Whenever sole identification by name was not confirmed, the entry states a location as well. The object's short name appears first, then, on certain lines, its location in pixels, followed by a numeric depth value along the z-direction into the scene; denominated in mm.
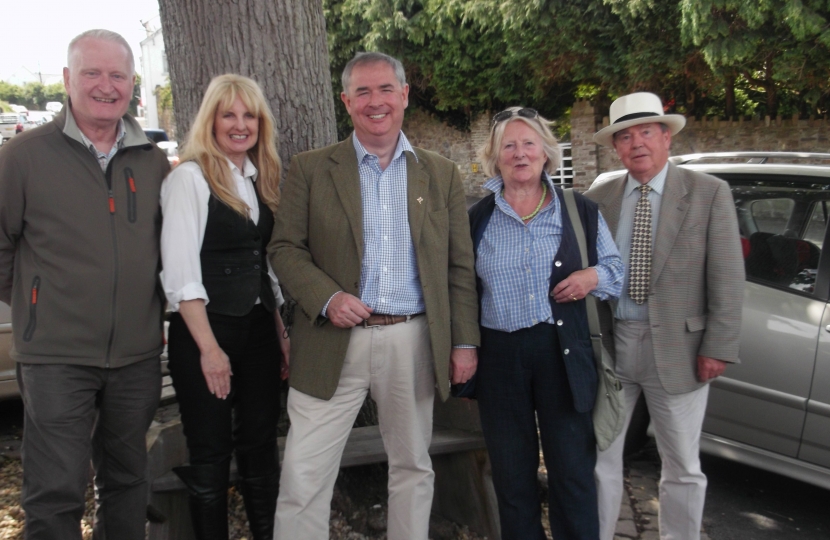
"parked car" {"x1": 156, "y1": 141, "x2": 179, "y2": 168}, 22438
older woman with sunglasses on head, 2756
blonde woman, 2570
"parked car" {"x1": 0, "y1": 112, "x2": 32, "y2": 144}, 39781
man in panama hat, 2854
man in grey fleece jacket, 2473
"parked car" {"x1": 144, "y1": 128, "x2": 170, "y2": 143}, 29677
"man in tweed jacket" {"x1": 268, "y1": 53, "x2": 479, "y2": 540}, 2689
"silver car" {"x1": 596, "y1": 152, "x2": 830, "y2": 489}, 3414
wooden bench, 2920
